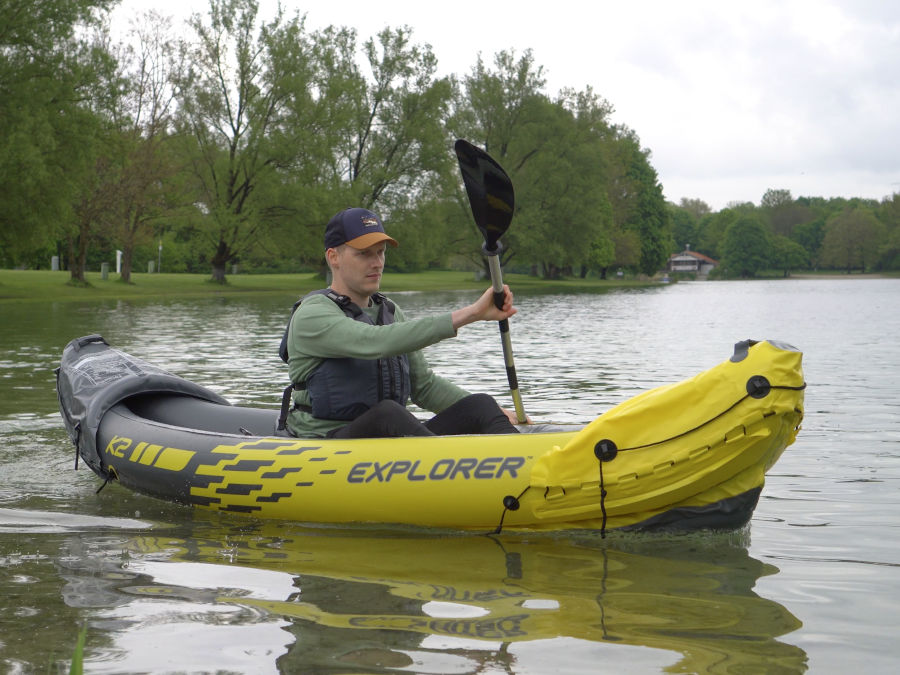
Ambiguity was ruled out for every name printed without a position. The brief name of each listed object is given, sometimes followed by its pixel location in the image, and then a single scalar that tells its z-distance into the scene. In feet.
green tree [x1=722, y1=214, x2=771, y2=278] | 349.82
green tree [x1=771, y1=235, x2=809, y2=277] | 361.71
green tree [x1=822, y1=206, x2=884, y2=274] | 354.95
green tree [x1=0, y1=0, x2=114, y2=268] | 85.46
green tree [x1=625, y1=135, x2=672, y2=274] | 236.63
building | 421.18
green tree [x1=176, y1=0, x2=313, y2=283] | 125.59
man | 15.07
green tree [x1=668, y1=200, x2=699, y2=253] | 438.40
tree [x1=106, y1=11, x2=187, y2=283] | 109.81
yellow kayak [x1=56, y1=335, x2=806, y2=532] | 13.61
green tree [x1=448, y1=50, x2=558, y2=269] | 161.07
